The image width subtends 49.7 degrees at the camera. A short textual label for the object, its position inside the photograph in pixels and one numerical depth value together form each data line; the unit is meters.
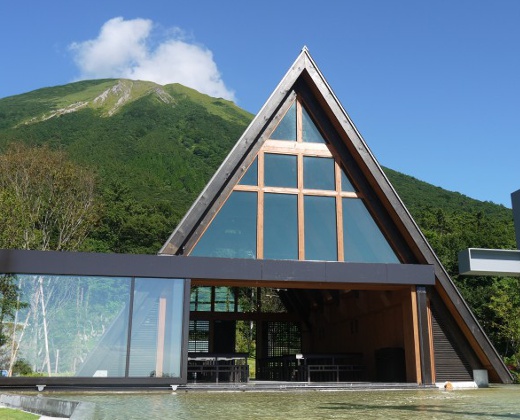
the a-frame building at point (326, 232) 11.91
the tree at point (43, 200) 25.78
